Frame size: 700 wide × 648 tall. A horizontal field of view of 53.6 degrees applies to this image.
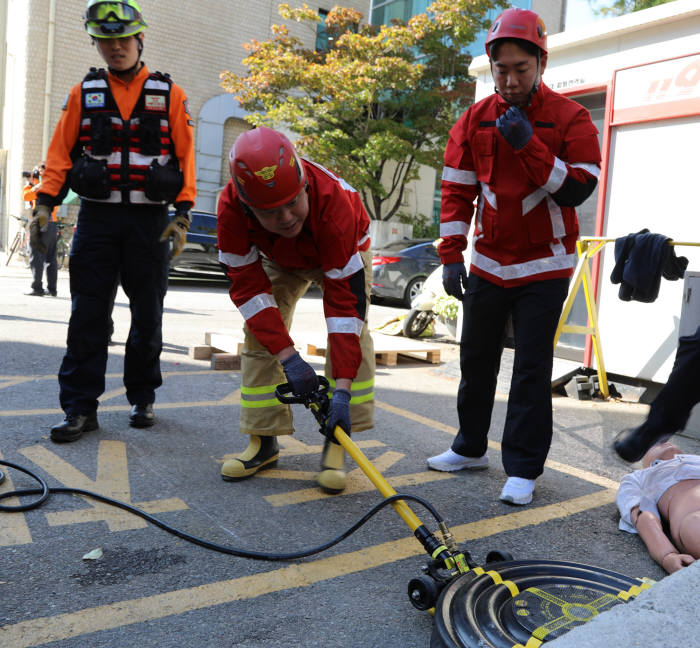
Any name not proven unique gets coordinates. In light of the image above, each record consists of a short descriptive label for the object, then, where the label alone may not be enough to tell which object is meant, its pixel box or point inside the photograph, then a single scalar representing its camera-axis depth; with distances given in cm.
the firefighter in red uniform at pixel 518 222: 303
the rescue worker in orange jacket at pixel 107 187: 370
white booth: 564
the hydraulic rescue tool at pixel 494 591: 186
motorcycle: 798
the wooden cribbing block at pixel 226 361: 588
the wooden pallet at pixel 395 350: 666
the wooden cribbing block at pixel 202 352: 623
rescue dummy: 257
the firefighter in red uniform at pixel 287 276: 254
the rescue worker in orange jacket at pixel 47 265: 995
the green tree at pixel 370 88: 1672
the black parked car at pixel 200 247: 1382
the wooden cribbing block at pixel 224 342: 594
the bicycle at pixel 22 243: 1644
